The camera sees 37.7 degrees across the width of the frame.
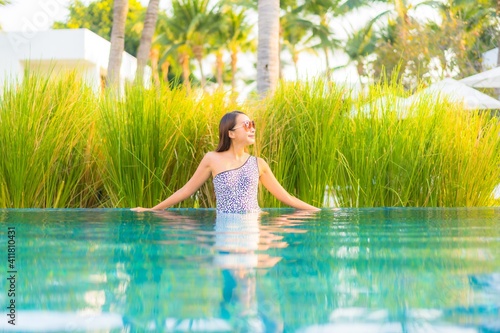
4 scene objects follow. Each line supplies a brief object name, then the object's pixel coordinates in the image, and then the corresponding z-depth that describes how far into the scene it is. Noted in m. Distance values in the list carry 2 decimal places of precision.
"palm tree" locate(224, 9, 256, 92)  40.32
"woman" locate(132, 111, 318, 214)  5.01
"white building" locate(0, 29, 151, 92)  23.64
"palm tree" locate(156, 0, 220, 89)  39.47
